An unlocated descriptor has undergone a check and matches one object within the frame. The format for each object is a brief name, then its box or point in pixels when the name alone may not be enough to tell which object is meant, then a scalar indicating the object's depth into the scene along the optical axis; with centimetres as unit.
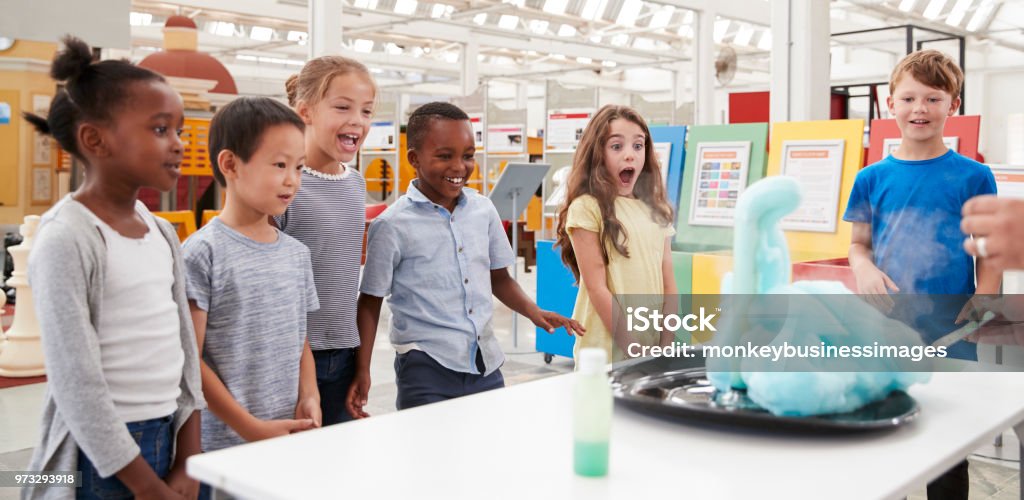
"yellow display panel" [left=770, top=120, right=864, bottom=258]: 357
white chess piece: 454
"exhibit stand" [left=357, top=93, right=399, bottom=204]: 1127
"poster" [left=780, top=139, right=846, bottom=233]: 372
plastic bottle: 103
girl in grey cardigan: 129
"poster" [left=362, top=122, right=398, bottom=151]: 1145
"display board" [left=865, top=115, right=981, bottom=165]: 401
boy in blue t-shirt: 224
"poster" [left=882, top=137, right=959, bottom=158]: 405
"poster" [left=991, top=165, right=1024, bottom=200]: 400
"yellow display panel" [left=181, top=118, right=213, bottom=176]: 649
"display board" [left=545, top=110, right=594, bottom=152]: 991
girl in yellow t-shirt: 235
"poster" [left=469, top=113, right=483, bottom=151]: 1077
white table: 100
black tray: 117
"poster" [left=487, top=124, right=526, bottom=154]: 1088
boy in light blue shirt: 195
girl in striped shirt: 188
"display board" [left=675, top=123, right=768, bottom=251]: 412
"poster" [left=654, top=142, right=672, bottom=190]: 449
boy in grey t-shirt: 158
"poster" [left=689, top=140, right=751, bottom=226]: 414
